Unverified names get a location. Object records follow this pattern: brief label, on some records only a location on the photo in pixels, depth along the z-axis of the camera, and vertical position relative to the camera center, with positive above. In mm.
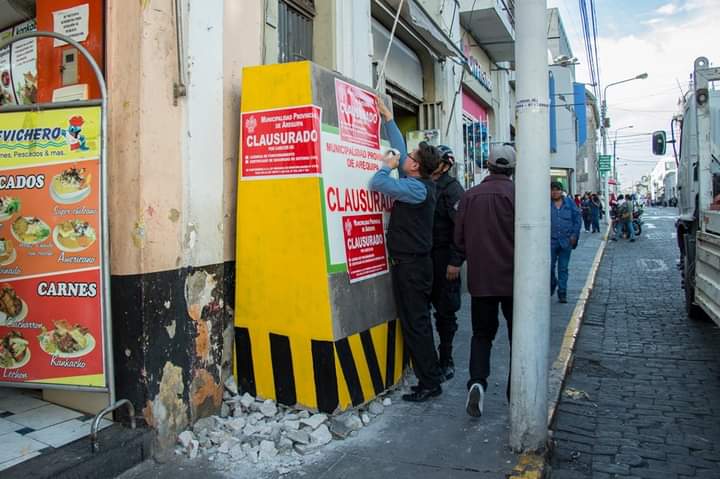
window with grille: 5691 +2000
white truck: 5340 +220
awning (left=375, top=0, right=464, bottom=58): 7863 +2799
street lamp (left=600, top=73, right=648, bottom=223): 33681 +6488
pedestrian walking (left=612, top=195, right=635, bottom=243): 20297 -151
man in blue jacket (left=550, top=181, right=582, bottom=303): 8500 -315
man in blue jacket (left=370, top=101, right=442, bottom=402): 4238 -263
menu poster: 3393 -142
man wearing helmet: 4742 -238
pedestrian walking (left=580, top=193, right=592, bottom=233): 25781 +155
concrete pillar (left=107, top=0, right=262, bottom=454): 3424 +59
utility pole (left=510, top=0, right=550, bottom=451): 3395 -88
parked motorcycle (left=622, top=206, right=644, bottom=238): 21444 -408
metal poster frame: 3326 -54
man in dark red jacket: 3939 -239
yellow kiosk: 3783 -195
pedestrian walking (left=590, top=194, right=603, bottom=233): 25455 -34
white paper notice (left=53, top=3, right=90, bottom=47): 3705 +1337
